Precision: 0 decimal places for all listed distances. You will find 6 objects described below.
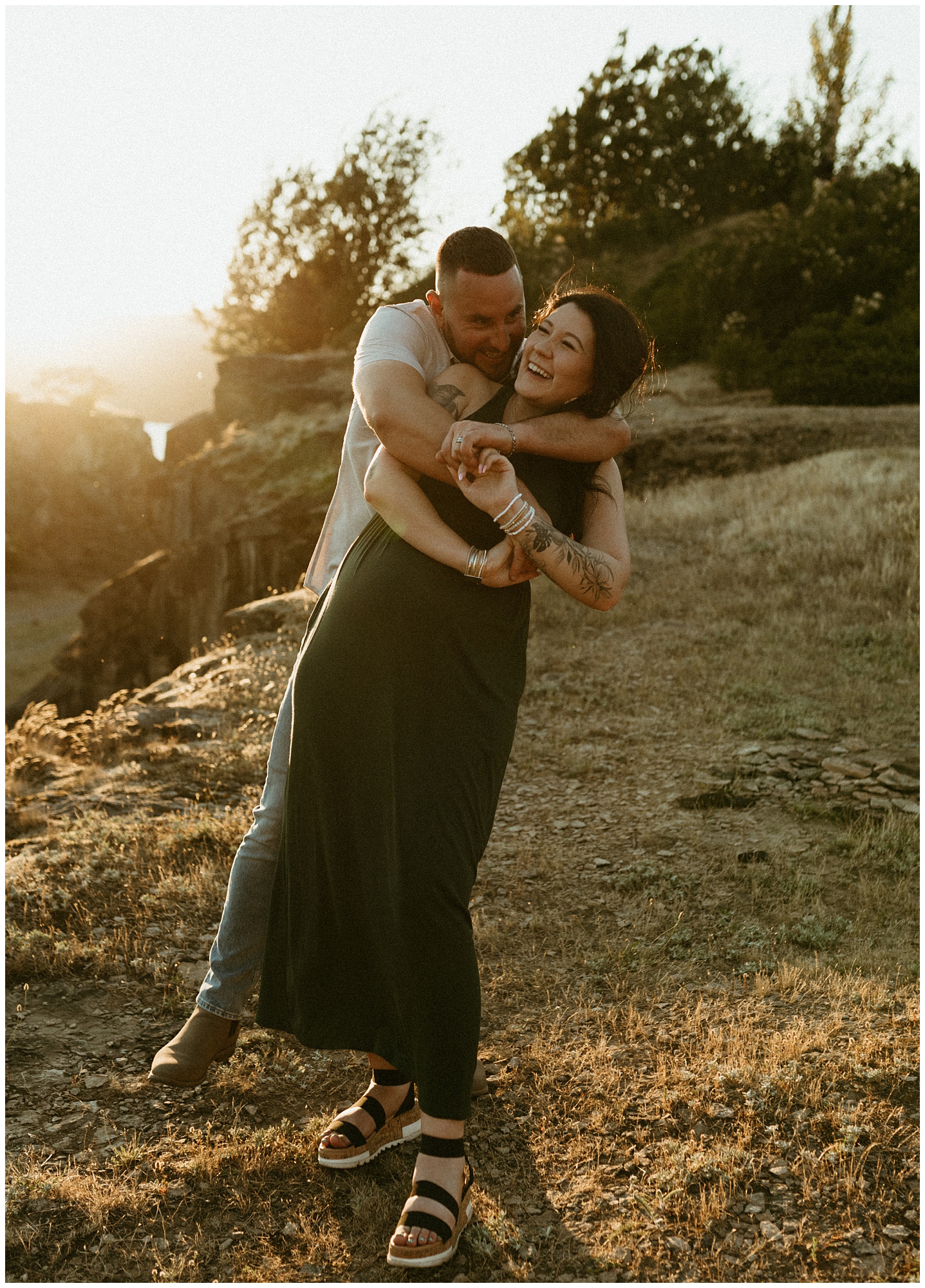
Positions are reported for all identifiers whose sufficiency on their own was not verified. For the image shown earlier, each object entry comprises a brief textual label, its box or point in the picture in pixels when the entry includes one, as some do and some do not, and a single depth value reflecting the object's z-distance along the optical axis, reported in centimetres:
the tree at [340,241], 2539
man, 224
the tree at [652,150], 2820
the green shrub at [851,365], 1692
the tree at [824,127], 2661
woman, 217
